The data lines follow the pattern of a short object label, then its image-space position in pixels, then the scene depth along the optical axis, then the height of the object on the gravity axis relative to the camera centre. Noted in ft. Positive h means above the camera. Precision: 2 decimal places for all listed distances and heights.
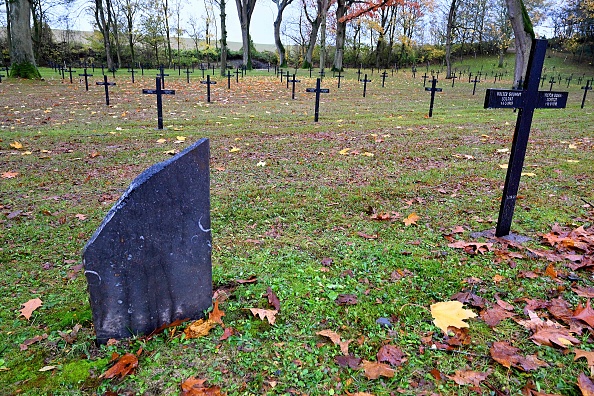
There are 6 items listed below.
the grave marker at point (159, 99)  31.37 -1.73
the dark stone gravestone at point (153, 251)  6.48 -2.99
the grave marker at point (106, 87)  44.09 -1.36
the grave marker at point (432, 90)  41.45 +0.13
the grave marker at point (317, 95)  36.76 -0.89
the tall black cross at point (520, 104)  10.34 -0.23
